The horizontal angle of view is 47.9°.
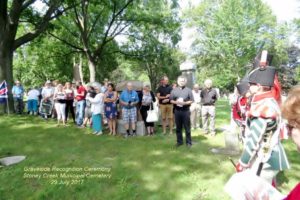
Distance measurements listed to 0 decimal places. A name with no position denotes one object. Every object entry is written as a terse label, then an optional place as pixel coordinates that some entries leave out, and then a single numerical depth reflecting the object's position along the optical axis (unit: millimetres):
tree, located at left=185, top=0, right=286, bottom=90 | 43781
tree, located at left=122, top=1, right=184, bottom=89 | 26117
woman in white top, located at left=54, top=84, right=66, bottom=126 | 13359
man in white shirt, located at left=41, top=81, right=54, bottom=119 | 15445
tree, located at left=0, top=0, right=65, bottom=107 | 16609
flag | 15912
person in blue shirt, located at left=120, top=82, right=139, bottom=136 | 11594
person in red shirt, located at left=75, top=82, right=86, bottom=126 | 13212
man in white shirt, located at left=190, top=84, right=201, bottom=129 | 13377
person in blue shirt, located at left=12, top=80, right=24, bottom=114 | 17047
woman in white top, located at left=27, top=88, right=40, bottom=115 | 16734
